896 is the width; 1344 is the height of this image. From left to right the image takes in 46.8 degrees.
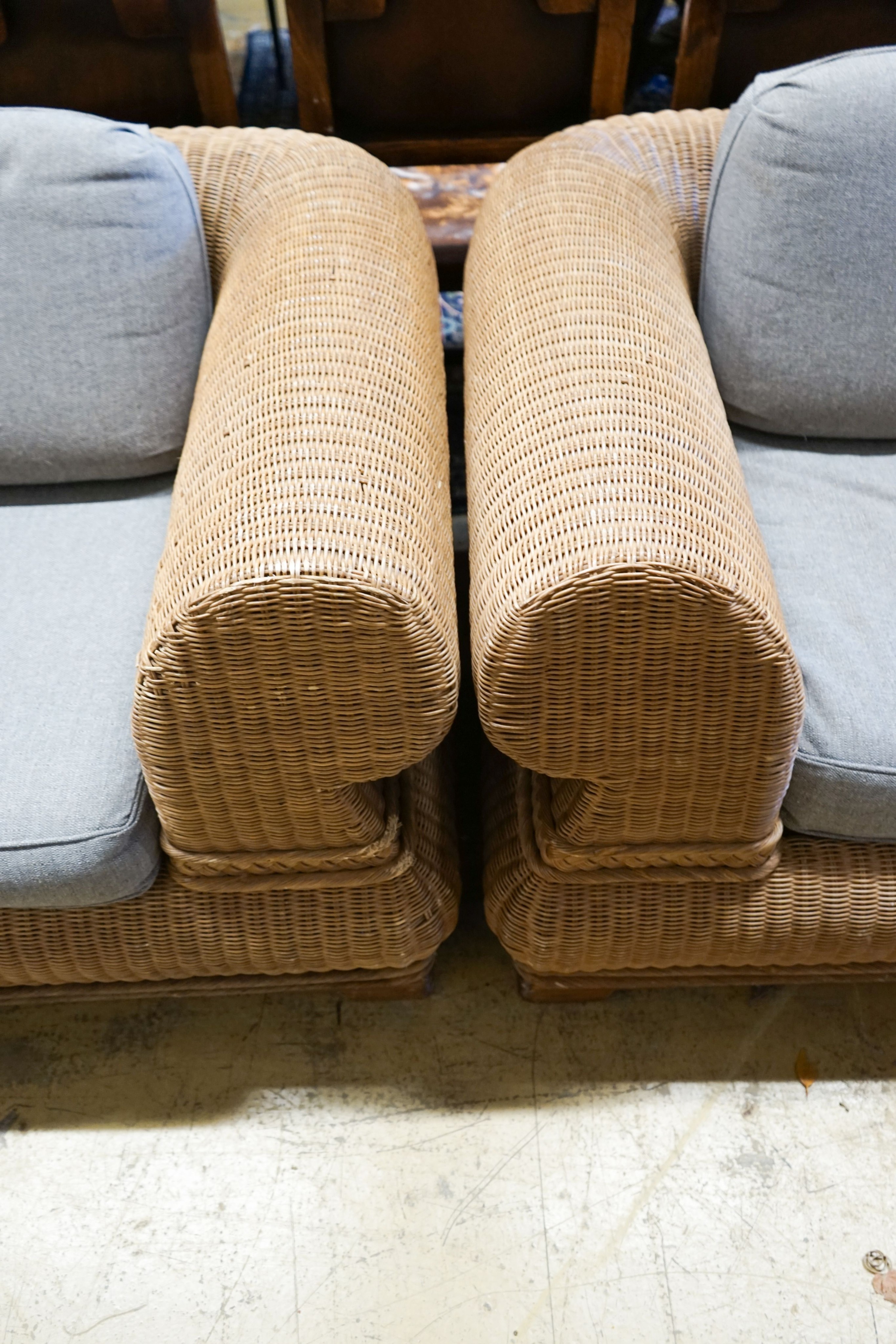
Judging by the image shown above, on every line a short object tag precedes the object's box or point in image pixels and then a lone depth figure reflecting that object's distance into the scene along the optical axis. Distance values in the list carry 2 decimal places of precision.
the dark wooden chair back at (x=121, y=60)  1.22
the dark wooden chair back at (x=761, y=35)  1.25
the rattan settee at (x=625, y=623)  0.75
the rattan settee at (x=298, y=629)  0.75
